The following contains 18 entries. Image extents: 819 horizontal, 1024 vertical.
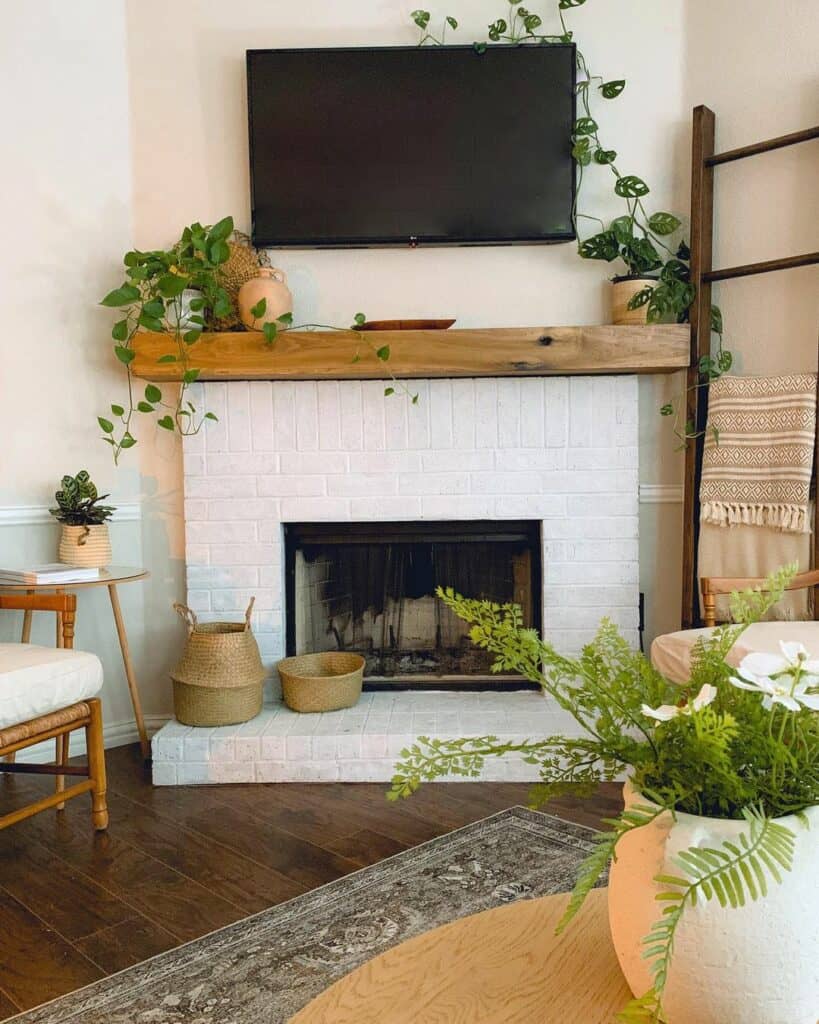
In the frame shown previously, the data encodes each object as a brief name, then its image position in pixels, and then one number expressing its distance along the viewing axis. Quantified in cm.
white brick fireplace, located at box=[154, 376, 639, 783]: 294
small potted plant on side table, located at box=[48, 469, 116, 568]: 270
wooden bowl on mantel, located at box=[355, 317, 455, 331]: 275
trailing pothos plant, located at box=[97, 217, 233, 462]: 267
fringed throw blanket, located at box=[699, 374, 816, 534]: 266
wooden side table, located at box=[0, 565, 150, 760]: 248
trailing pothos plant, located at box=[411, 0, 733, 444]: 282
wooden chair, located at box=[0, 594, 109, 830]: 204
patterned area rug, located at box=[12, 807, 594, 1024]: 153
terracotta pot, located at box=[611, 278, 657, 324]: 279
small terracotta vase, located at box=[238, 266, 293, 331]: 277
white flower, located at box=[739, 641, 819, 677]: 78
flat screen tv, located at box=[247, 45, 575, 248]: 286
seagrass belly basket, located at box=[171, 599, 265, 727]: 269
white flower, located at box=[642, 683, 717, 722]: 77
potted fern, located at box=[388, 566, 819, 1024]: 72
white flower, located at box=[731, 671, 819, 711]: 76
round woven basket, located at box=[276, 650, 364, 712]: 280
